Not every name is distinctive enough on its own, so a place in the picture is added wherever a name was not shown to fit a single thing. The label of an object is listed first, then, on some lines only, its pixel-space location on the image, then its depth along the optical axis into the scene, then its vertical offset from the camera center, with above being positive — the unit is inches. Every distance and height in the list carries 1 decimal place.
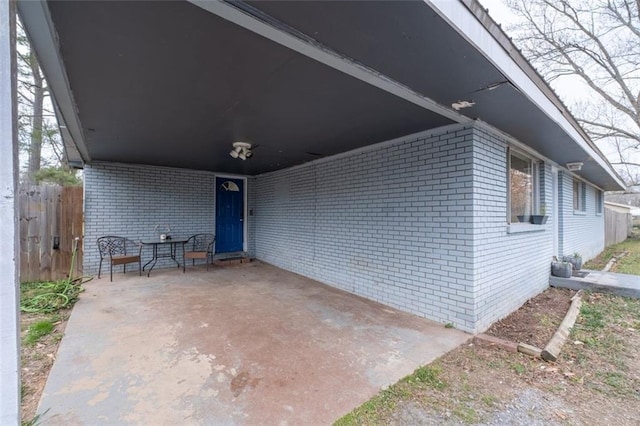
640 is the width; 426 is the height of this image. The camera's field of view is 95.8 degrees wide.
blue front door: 288.2 -0.8
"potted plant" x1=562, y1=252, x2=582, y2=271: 223.0 -37.1
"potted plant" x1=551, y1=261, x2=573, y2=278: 199.5 -39.1
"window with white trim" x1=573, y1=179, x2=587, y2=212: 286.0 +18.3
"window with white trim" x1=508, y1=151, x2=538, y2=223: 158.6 +15.6
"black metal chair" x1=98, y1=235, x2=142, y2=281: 206.1 -28.3
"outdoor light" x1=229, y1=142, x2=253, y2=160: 167.2 +38.6
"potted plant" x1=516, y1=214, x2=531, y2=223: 168.1 -3.0
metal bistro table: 229.5 -27.2
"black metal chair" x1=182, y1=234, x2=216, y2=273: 264.5 -27.7
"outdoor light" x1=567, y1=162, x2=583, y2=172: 208.3 +34.7
